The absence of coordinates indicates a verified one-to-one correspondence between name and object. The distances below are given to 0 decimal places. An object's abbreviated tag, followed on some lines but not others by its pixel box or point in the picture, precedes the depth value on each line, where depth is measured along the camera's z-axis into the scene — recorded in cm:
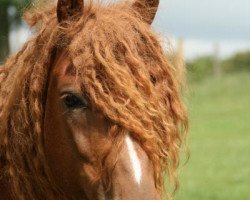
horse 477
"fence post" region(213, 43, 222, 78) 5499
